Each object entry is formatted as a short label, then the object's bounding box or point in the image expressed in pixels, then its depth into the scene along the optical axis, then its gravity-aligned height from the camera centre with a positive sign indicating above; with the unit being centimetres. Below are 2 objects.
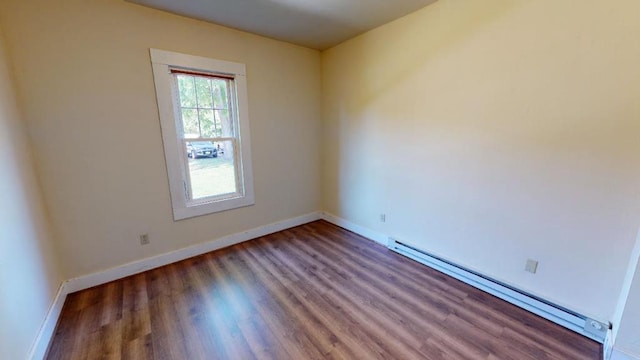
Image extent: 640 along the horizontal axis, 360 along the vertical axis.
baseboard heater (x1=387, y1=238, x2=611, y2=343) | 168 -131
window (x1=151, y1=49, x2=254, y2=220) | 250 +2
